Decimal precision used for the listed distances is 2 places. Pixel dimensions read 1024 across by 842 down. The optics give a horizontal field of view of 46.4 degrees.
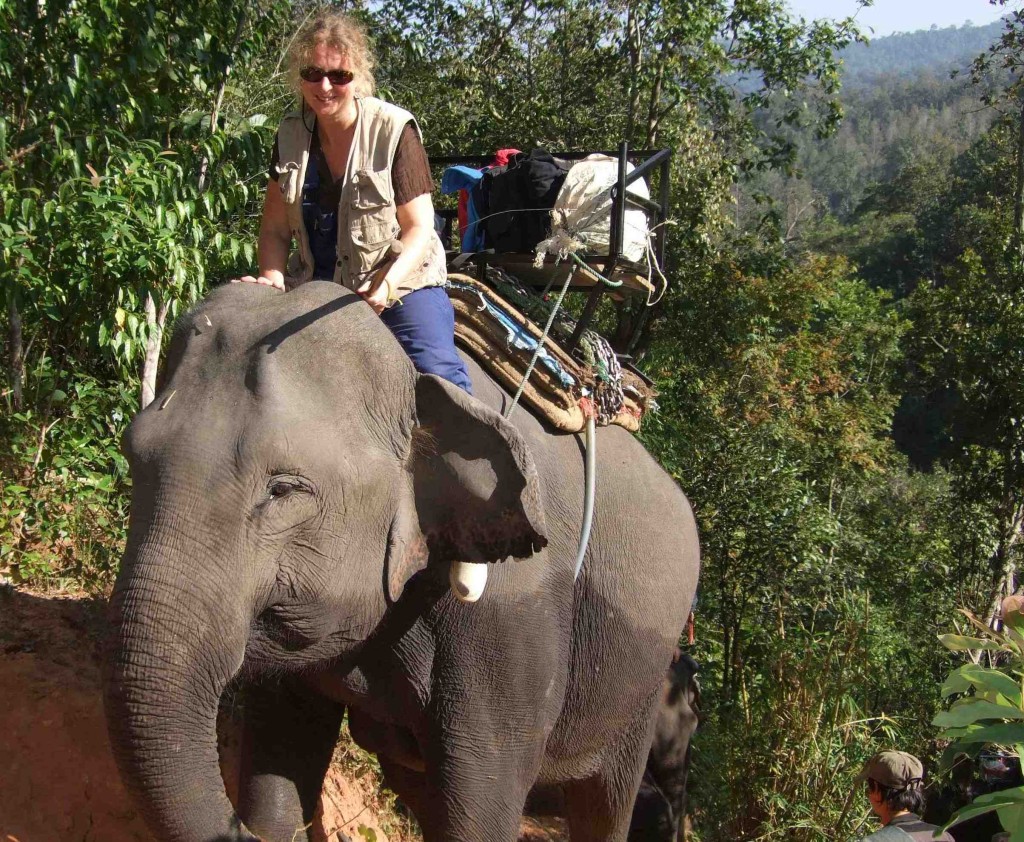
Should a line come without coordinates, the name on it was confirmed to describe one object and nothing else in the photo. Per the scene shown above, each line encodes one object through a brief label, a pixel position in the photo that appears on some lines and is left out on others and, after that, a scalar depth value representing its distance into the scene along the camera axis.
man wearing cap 4.35
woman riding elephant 3.53
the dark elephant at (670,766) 6.19
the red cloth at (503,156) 5.02
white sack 4.36
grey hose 4.00
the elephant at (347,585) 2.73
